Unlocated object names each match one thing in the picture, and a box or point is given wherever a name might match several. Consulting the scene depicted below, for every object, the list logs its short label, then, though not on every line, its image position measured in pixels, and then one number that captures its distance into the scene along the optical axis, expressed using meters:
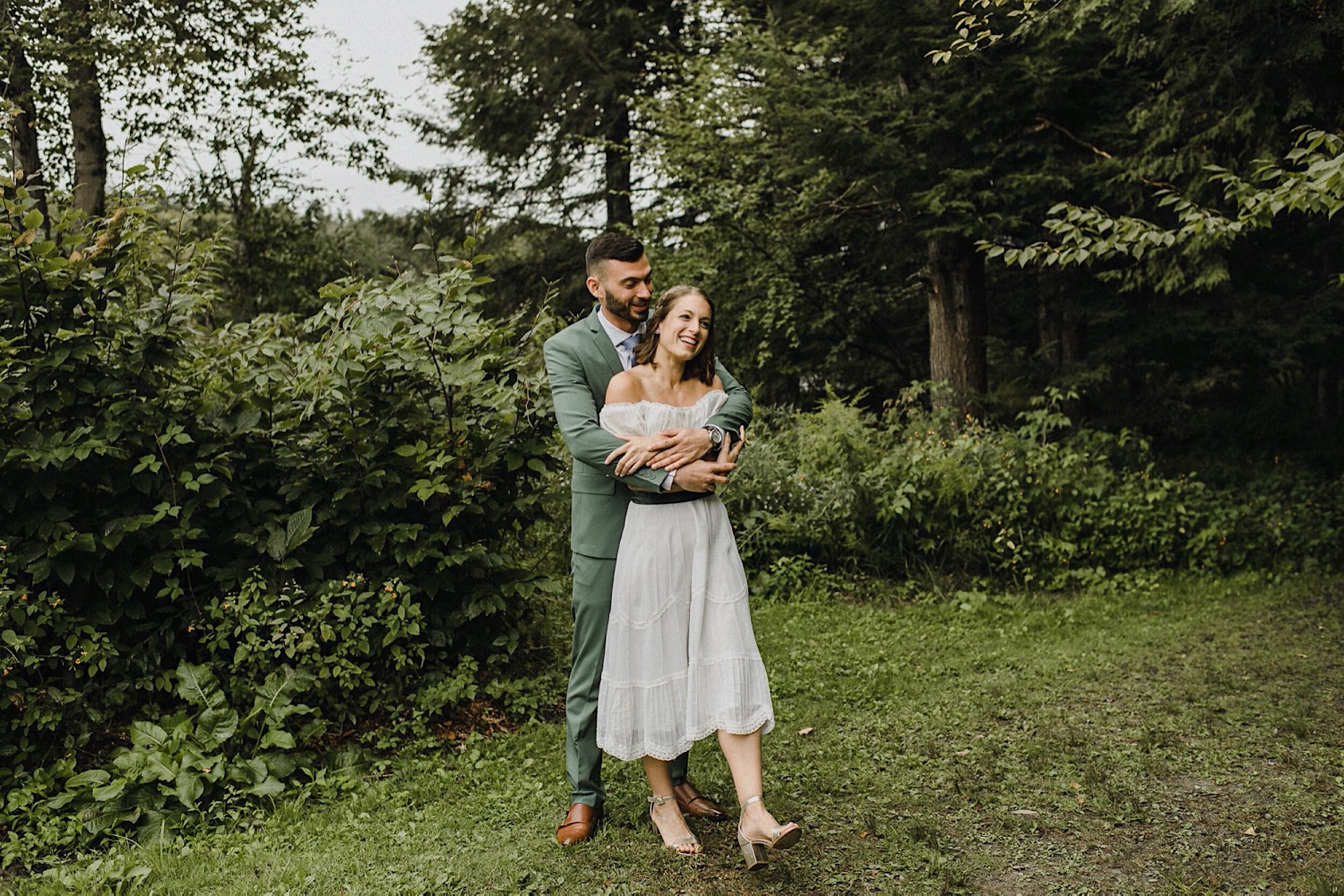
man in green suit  3.41
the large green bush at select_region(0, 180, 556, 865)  3.98
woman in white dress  3.19
